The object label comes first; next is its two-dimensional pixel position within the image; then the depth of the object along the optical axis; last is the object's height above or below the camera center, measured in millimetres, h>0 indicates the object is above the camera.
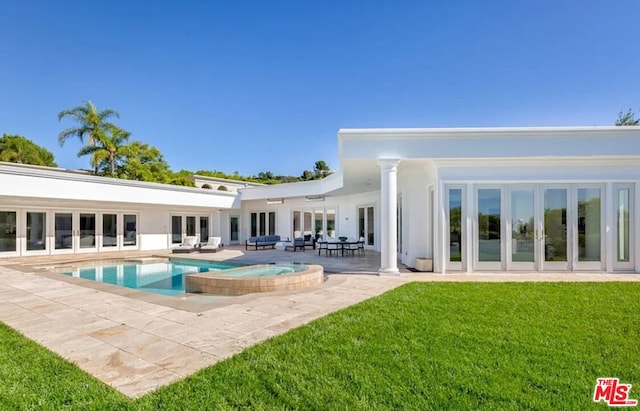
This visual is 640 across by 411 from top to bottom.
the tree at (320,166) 54594 +7120
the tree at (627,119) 26781 +7336
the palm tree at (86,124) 21469 +5694
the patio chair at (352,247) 14716 -1779
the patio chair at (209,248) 17672 -2061
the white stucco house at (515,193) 8984 +438
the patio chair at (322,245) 15123 -1801
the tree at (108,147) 21672 +4182
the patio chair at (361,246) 14980 -1745
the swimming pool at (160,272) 9116 -2205
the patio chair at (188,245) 17734 -2006
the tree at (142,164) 24078 +3473
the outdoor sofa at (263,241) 18497 -1806
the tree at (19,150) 28570 +5359
